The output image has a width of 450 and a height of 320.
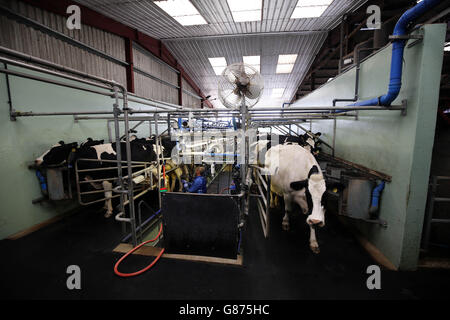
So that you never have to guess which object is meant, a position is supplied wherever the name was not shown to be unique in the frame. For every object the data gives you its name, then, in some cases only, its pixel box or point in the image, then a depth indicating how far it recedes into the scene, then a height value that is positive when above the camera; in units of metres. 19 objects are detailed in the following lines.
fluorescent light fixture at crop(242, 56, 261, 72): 8.28 +3.56
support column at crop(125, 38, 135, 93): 6.31 +2.55
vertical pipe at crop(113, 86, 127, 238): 2.55 +0.00
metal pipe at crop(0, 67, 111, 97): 2.27 +0.76
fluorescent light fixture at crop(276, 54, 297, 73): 8.27 +3.59
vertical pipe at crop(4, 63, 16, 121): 3.03 +0.60
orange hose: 2.29 -1.72
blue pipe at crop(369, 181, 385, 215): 2.59 -0.87
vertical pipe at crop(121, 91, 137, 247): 2.55 -0.69
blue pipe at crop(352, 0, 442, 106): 1.98 +0.95
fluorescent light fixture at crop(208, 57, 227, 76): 8.63 +3.60
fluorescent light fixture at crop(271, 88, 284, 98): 12.81 +3.23
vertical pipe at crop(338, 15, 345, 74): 5.36 +2.82
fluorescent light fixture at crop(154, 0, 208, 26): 4.92 +3.65
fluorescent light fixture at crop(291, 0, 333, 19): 4.93 +3.65
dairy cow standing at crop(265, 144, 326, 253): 2.56 -0.71
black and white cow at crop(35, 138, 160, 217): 3.41 -0.40
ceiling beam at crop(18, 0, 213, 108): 3.93 +3.42
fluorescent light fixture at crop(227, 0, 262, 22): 4.97 +3.69
